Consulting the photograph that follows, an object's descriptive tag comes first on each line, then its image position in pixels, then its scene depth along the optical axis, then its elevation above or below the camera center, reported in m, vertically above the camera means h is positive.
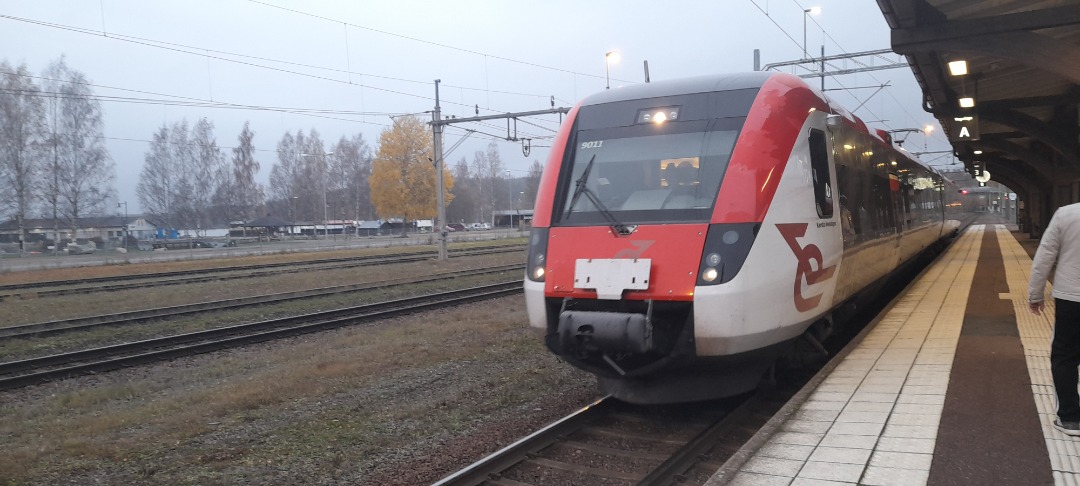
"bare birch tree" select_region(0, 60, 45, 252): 35.91 +4.60
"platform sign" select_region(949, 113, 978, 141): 16.83 +1.86
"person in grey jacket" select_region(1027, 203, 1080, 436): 4.38 -0.62
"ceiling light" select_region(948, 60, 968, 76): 11.66 +2.19
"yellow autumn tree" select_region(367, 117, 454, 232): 50.94 +3.42
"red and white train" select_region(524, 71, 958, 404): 5.38 -0.18
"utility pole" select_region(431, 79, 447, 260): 27.89 +1.39
